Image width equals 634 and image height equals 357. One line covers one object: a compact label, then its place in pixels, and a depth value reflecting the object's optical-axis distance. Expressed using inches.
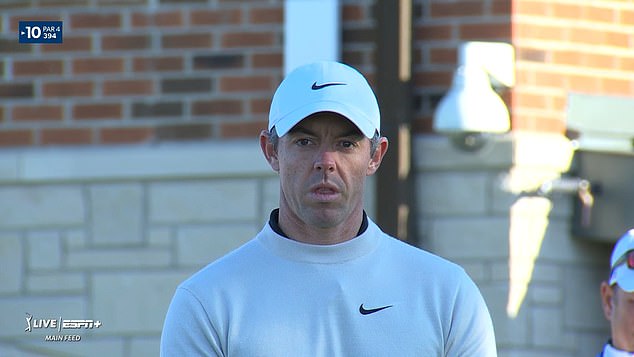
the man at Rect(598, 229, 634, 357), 375.6
